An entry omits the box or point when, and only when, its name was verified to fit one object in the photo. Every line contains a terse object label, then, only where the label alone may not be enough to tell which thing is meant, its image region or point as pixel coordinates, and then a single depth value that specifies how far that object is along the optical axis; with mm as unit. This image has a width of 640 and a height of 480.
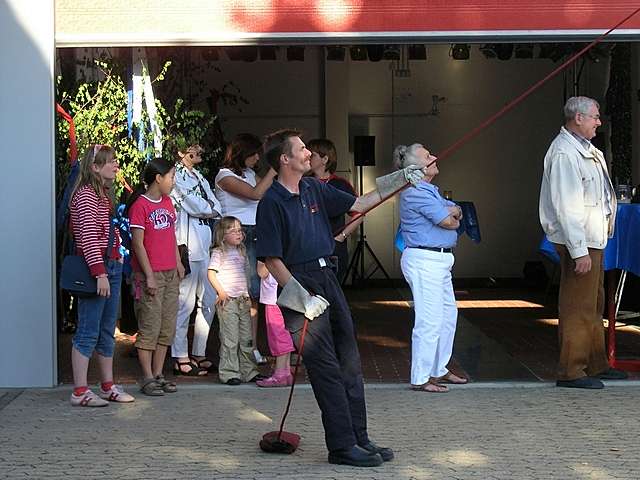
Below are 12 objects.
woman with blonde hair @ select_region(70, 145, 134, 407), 7086
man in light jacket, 7531
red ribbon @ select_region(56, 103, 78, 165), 8461
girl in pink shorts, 7988
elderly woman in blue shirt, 7695
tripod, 15914
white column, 7875
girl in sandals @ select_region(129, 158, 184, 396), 7594
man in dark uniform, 5695
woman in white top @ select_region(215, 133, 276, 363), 8445
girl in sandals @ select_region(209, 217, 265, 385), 8094
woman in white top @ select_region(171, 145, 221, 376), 8508
